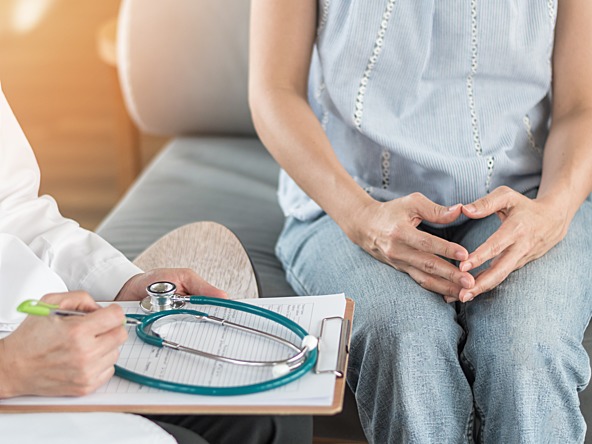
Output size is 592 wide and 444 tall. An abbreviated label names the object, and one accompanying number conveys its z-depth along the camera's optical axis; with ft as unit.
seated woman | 5.24
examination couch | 7.24
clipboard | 4.47
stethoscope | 4.54
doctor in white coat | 4.54
